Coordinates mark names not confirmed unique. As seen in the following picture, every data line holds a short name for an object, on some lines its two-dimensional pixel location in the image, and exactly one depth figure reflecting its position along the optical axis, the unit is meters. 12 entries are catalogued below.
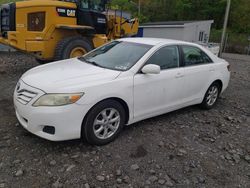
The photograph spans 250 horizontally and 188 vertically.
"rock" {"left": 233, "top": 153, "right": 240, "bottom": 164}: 3.30
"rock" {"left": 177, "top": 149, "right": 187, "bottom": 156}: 3.35
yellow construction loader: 6.89
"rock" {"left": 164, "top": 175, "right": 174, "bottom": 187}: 2.77
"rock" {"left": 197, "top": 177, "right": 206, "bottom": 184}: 2.86
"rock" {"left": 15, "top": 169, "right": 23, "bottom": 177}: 2.75
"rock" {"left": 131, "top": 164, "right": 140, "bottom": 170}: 2.98
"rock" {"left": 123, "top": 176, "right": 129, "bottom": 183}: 2.76
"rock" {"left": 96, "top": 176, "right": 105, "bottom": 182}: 2.75
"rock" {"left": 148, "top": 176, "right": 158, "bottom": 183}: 2.81
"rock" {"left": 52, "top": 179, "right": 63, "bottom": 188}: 2.61
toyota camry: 2.97
